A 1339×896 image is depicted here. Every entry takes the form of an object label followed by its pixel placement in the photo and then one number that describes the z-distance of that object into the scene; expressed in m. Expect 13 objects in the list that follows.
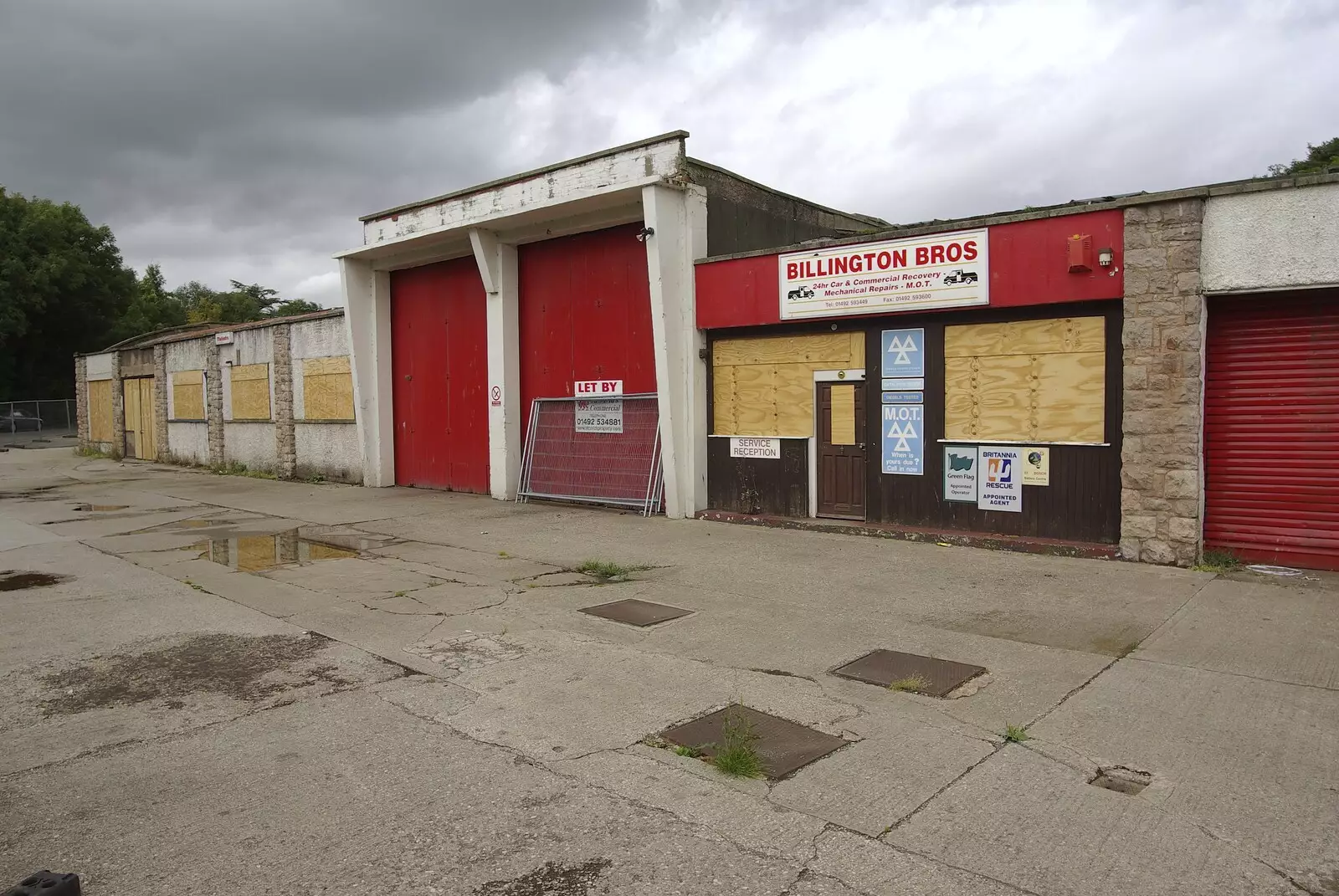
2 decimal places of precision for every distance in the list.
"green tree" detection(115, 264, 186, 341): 51.12
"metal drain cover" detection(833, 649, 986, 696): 5.71
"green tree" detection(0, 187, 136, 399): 40.78
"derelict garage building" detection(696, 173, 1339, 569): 8.74
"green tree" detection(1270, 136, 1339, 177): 31.98
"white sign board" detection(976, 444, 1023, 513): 10.27
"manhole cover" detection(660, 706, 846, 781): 4.57
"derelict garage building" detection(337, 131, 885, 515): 13.01
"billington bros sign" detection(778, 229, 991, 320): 10.40
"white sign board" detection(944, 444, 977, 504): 10.59
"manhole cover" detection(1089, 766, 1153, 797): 4.23
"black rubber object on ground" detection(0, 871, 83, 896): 2.89
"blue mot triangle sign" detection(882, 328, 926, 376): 10.99
